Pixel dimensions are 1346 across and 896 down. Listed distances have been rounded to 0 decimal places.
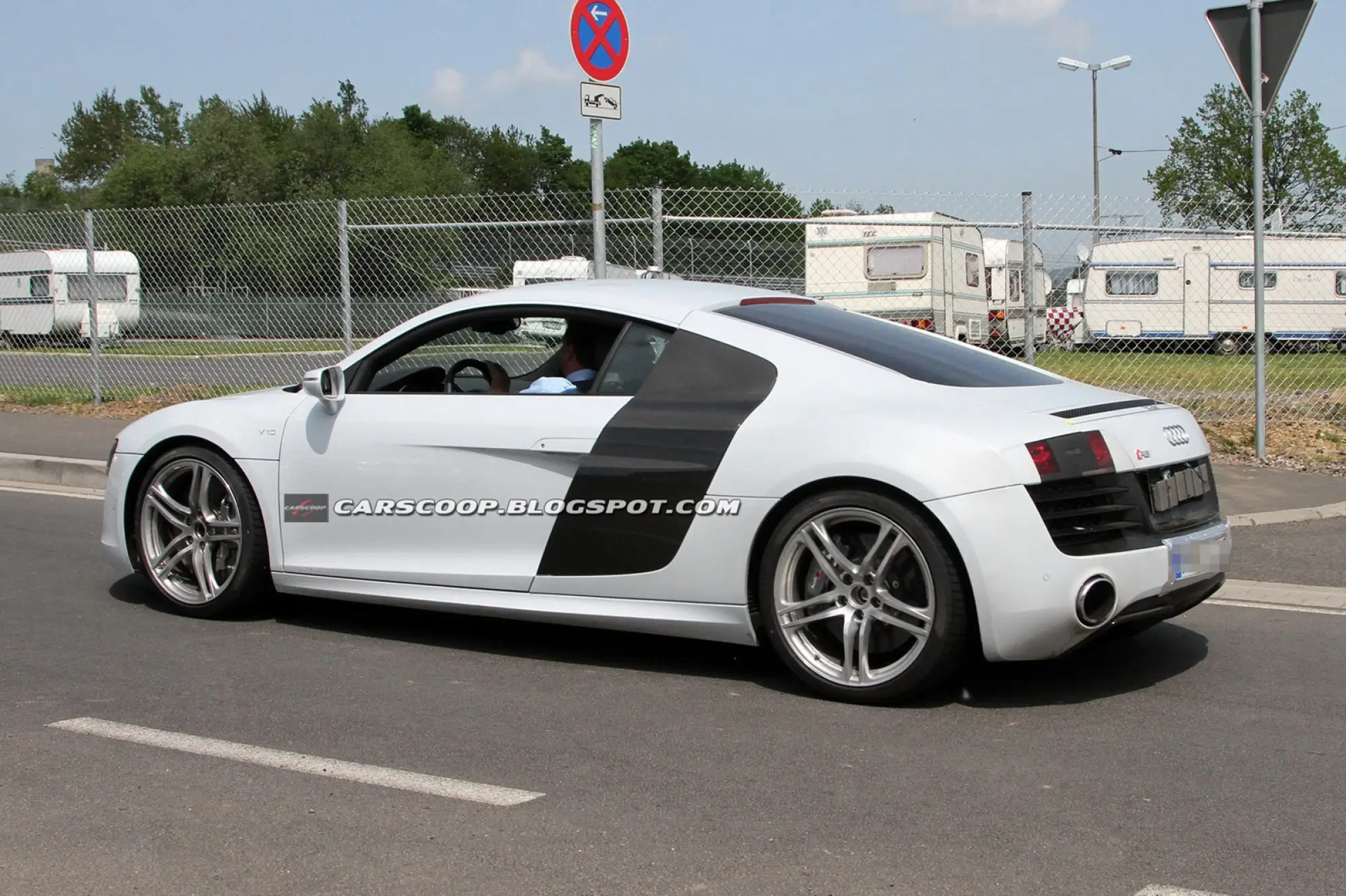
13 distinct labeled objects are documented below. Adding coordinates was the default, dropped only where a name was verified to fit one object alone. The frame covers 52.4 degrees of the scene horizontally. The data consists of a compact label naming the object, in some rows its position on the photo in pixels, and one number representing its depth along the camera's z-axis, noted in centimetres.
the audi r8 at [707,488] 442
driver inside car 534
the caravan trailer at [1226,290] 2819
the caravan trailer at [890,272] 1962
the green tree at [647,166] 12325
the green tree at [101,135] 9844
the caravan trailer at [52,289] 2717
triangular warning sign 919
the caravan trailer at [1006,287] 2719
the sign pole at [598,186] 912
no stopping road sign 883
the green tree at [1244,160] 4000
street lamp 3338
